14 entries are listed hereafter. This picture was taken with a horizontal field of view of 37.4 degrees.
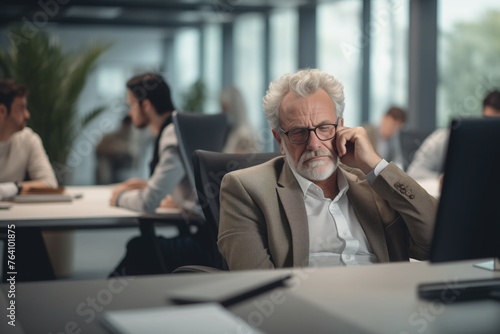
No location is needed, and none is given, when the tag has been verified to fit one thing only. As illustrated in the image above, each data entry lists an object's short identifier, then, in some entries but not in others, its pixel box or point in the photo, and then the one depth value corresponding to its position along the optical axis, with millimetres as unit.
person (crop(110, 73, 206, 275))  3666
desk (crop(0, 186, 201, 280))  3375
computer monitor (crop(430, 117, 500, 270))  1690
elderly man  2369
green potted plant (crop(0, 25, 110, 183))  6238
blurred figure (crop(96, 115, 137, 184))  12742
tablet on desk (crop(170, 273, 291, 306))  1598
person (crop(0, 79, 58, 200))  4340
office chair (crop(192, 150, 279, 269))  2848
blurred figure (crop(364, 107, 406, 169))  7965
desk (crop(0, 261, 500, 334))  1482
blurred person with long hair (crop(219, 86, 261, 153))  7516
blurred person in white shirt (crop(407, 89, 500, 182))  5480
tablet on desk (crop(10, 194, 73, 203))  3971
